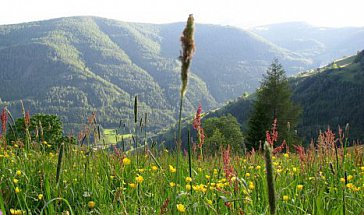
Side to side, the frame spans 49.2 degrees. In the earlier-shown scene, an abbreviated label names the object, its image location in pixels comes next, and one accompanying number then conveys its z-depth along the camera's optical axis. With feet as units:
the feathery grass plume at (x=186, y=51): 4.24
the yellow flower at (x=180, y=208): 7.77
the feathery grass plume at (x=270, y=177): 3.84
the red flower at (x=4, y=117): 10.43
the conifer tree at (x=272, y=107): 138.62
